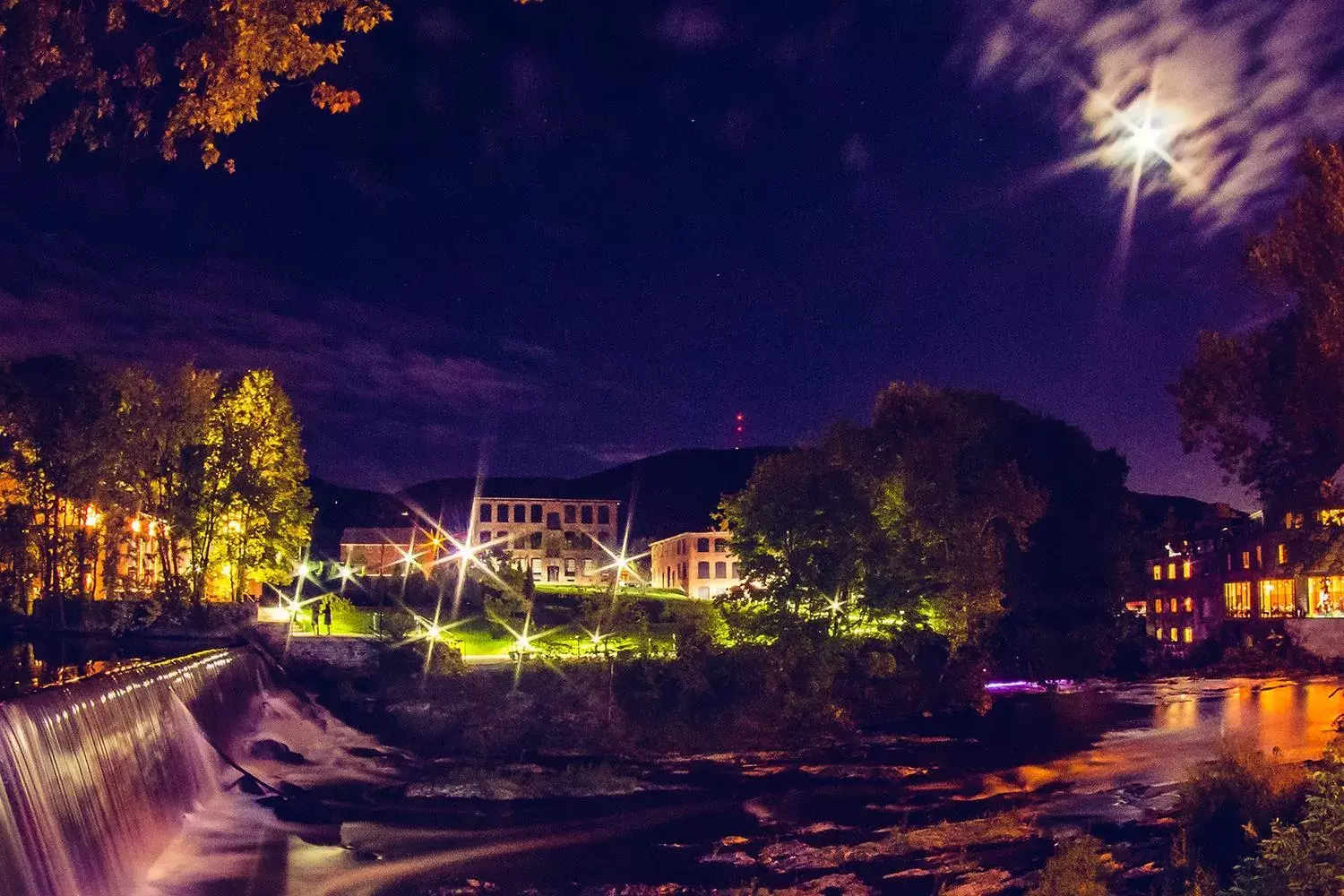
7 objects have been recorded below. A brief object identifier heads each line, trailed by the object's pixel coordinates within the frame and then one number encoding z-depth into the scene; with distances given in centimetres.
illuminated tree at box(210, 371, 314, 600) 5622
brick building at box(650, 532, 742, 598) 11362
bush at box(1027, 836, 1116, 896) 1823
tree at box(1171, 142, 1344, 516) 1691
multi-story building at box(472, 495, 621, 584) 13162
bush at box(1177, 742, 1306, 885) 2023
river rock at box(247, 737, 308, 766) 3416
